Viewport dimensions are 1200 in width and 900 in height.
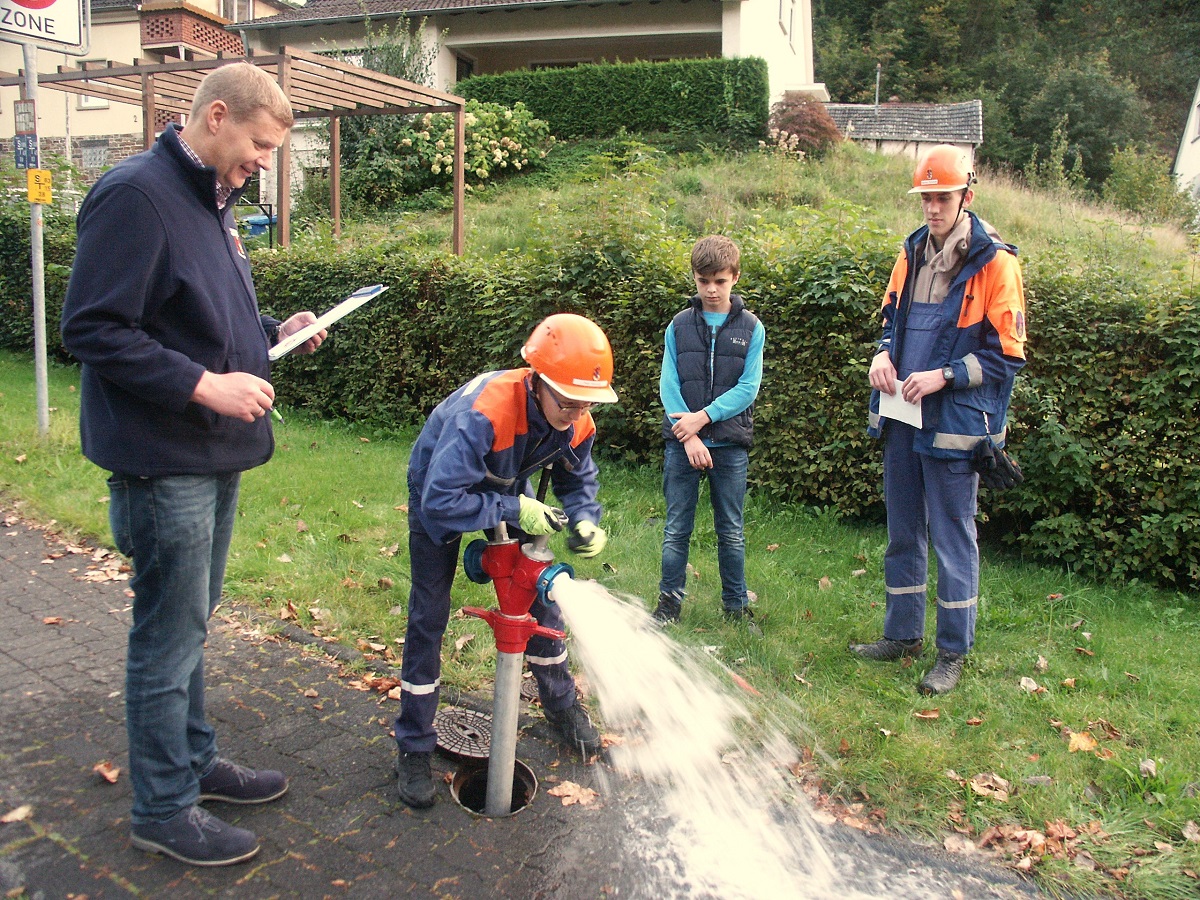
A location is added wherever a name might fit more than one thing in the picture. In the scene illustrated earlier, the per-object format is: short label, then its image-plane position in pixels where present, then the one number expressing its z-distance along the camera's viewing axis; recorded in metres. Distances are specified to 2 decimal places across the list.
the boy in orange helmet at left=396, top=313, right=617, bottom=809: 3.00
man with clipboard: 2.59
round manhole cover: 3.71
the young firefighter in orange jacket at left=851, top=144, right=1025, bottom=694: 4.19
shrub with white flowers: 20.31
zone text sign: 7.11
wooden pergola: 10.71
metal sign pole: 7.60
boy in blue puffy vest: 4.77
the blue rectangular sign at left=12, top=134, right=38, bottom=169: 7.80
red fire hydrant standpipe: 3.17
